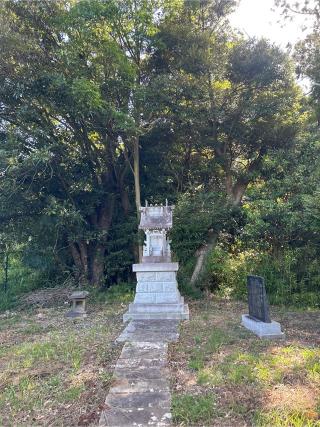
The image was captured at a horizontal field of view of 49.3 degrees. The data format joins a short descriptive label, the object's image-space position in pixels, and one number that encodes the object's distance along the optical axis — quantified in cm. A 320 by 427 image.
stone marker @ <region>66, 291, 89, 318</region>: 723
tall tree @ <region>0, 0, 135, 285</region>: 790
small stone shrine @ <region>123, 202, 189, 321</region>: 667
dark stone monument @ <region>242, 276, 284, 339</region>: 520
